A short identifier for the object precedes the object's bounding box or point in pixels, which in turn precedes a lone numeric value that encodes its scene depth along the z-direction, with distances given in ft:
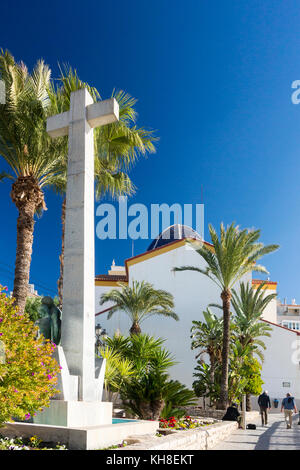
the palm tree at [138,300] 98.48
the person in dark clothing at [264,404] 60.44
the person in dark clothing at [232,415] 50.16
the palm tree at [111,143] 42.52
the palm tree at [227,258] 63.77
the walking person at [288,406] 54.65
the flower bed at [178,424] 34.83
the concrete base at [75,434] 20.47
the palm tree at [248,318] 91.81
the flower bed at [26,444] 19.61
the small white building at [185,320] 120.98
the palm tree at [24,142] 41.98
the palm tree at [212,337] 83.61
